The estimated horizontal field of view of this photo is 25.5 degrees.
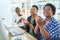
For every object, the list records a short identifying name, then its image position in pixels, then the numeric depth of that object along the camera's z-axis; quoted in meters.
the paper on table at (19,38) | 2.13
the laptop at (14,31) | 2.41
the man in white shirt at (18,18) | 3.36
